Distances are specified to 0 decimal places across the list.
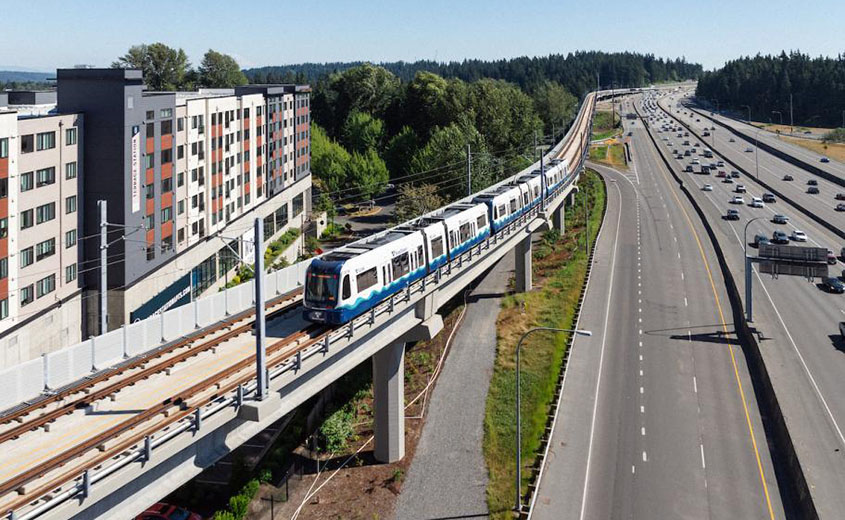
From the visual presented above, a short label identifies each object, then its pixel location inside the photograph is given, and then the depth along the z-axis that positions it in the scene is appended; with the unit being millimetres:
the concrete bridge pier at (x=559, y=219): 95319
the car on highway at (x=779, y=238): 83125
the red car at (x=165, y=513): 31617
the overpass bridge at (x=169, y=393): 19141
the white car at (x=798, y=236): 84500
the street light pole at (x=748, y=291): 56469
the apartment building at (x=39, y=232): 45562
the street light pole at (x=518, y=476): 32812
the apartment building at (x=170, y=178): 53094
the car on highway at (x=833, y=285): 66062
